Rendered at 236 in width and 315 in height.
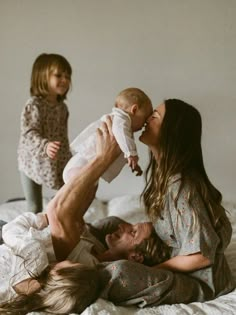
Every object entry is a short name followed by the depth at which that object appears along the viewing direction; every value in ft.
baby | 4.58
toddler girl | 7.03
